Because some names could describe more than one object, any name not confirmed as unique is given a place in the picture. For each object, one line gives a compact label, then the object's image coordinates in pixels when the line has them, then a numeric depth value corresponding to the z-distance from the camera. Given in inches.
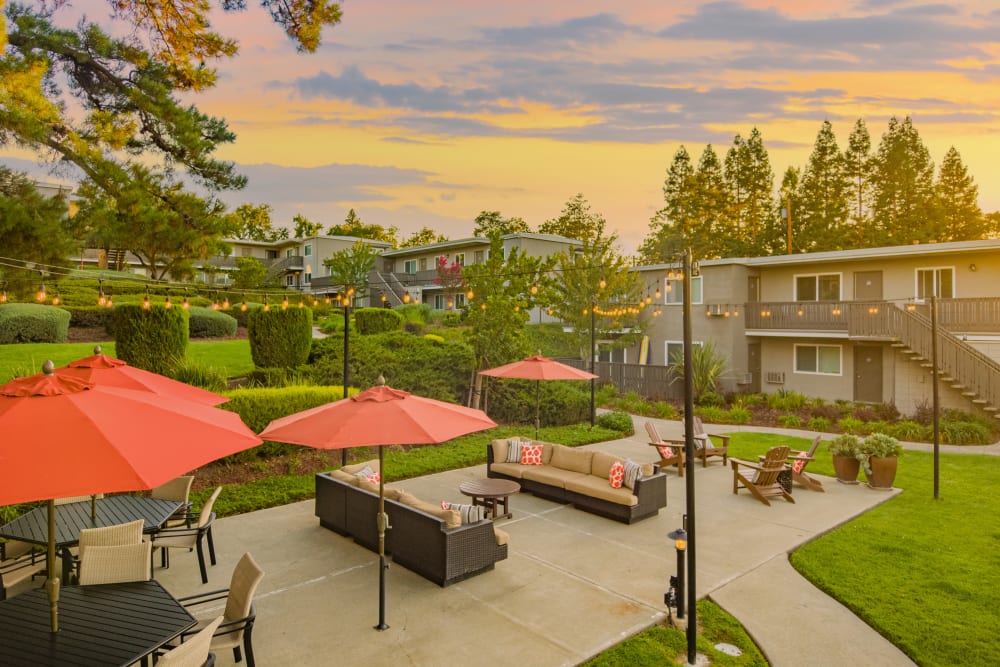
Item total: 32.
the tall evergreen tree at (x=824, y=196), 1737.2
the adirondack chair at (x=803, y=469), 458.6
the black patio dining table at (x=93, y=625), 154.7
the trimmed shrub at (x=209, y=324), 1093.1
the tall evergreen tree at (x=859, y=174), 1758.1
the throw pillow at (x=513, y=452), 454.9
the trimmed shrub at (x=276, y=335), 616.7
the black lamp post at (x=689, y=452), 212.8
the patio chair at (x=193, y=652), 142.7
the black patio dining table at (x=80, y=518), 241.3
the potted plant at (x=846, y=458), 470.6
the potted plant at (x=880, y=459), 450.9
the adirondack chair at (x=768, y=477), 422.5
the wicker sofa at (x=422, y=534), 276.1
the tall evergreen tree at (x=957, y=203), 1627.7
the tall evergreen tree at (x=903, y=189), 1660.9
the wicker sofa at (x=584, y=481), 373.1
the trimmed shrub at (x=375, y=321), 1083.9
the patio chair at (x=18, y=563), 239.4
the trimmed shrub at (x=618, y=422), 695.7
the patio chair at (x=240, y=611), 188.9
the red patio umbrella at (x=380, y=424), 214.4
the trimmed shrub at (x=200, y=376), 516.4
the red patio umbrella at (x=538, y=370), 490.7
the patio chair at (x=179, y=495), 311.4
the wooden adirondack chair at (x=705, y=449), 539.5
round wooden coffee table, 360.2
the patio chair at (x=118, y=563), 201.3
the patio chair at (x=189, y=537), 275.0
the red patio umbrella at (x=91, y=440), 122.8
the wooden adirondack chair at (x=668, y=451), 508.1
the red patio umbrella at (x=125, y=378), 261.1
